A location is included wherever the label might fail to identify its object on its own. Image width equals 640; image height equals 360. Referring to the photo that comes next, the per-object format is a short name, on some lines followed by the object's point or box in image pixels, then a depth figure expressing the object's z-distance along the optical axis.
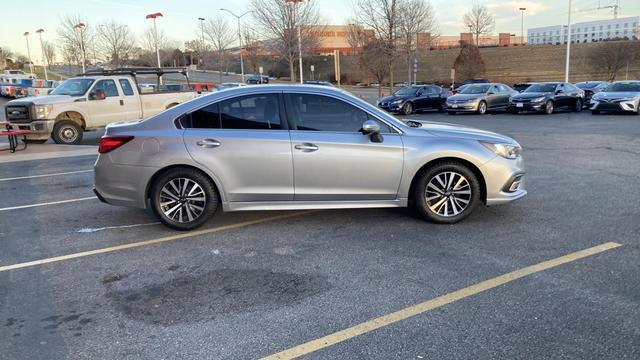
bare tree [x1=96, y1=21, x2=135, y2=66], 58.10
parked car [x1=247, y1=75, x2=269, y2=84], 55.06
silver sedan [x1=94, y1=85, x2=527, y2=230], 5.65
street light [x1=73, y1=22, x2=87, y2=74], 51.34
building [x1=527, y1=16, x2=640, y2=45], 134.75
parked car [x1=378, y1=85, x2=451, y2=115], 24.75
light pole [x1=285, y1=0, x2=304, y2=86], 33.22
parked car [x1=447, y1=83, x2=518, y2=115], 23.36
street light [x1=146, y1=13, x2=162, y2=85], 40.49
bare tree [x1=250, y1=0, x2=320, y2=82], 35.31
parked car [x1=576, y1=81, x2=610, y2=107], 26.97
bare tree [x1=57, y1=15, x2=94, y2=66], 55.53
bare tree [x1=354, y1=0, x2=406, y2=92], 33.03
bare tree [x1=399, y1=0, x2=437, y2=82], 35.81
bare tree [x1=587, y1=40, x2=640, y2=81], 49.22
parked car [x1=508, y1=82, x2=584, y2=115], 22.88
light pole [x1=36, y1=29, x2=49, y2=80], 61.47
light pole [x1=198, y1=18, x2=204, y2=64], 62.12
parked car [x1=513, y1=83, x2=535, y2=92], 34.27
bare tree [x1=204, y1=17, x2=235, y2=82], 64.00
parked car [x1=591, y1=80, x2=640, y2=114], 20.56
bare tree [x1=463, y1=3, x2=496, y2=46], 82.59
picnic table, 13.14
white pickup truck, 14.50
